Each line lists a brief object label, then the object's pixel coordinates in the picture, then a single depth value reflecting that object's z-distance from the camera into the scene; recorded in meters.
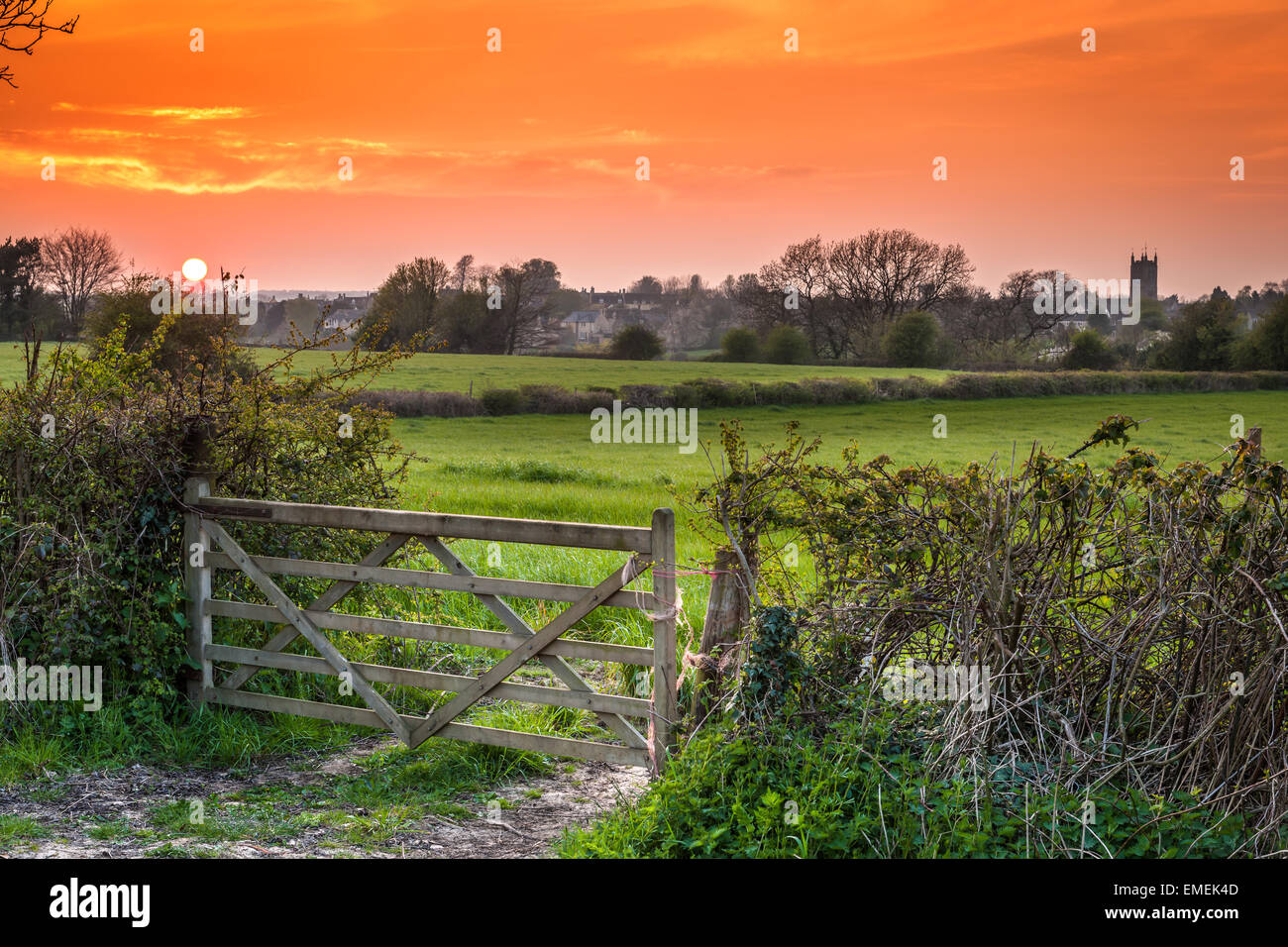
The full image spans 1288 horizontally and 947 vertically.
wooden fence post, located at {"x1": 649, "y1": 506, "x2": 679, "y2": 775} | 6.29
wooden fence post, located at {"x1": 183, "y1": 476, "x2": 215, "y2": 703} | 7.98
